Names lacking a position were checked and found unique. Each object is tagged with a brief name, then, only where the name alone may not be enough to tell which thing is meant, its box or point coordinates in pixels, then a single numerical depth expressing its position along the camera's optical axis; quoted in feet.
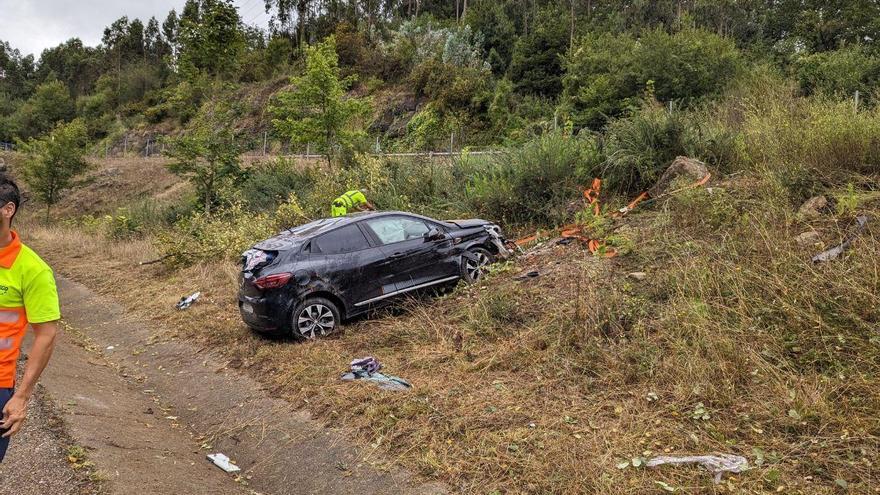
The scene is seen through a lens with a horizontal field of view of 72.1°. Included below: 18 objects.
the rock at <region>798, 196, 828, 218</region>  23.87
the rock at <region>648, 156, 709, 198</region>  32.91
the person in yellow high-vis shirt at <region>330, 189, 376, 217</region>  36.84
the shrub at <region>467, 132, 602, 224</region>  39.22
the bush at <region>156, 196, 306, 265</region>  47.85
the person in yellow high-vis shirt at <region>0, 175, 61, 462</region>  9.85
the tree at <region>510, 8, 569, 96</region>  130.72
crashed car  26.61
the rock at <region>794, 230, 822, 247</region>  21.57
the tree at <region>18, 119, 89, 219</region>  101.81
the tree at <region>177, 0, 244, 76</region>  78.33
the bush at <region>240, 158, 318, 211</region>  63.41
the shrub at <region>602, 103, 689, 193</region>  36.86
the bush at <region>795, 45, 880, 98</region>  75.51
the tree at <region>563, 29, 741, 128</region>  96.07
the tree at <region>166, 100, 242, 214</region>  66.44
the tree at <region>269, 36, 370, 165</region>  61.16
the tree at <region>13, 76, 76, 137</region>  222.69
